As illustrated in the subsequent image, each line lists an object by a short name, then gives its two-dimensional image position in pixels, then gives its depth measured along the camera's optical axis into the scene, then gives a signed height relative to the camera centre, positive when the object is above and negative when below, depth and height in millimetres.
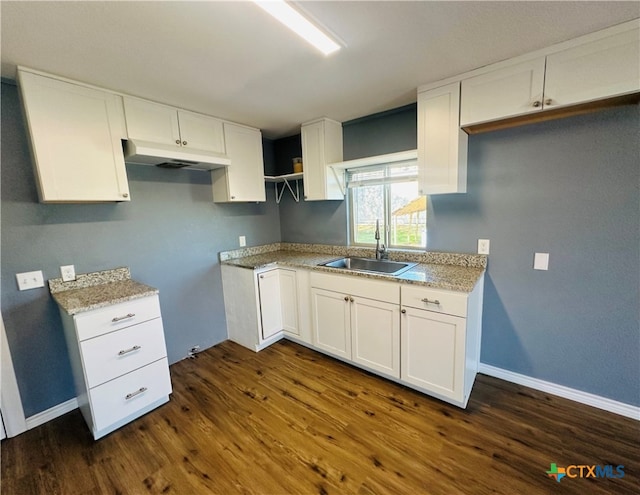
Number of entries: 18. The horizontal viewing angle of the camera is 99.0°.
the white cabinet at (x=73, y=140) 1660 +528
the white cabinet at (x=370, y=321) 1854 -937
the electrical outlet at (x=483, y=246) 2170 -336
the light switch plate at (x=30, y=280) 1830 -381
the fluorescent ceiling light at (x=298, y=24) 1165 +890
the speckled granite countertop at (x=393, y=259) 1917 -501
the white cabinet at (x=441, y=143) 1983 +467
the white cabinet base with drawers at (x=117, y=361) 1701 -943
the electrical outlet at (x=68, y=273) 1981 -368
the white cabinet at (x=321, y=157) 2758 +547
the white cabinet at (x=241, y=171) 2711 +446
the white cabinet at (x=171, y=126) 2055 +750
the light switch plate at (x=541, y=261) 1954 -429
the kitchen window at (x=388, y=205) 2551 +23
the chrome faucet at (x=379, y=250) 2635 -408
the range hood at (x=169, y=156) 2010 +476
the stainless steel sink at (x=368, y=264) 2515 -543
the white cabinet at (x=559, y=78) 1445 +722
